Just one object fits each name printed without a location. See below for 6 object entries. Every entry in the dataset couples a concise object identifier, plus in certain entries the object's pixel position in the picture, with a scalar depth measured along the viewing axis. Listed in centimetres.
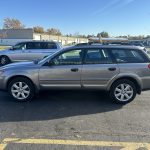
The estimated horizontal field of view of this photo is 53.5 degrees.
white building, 4561
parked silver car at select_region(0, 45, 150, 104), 384
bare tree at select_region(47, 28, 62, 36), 7811
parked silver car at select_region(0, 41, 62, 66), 935
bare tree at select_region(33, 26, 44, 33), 7003
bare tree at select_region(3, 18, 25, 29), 6427
